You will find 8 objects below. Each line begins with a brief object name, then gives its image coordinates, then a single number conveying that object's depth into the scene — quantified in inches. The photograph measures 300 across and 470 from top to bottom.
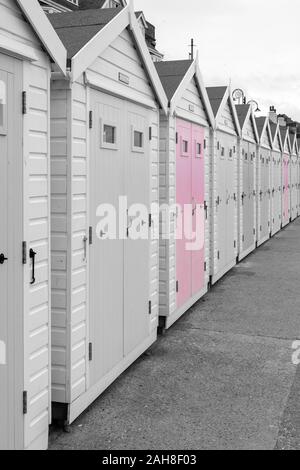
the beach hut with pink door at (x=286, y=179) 760.3
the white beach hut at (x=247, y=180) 475.5
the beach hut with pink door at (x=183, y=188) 266.4
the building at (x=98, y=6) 1011.1
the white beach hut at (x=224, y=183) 368.8
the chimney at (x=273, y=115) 916.6
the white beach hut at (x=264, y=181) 571.2
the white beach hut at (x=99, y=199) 165.3
